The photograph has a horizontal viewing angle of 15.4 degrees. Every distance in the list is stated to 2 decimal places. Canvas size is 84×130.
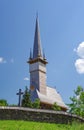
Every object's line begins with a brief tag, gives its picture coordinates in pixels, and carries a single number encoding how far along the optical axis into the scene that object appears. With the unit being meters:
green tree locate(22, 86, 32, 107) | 51.09
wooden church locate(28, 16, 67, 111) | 76.31
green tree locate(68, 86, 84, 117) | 39.06
